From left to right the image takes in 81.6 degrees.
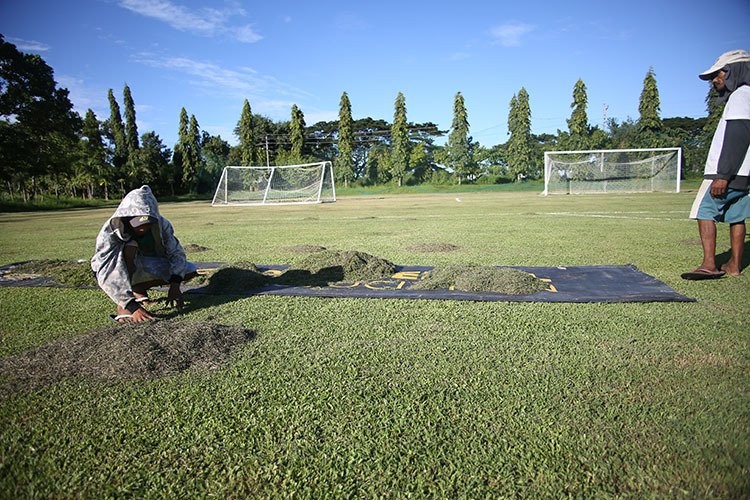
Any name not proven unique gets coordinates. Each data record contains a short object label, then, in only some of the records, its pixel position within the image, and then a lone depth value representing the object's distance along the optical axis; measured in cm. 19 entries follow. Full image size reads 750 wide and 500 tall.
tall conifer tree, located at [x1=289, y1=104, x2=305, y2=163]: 5634
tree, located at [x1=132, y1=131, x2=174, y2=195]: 4628
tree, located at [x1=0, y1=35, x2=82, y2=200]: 2805
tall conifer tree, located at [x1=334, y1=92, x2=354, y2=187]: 5603
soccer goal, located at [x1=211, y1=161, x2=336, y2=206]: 2852
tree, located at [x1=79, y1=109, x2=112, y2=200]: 3978
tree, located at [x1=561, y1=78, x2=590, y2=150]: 5181
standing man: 440
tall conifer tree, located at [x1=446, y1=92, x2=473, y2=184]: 5372
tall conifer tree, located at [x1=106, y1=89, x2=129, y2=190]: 5053
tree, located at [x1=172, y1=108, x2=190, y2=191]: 5353
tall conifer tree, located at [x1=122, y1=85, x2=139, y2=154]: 5197
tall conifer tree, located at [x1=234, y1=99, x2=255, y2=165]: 5656
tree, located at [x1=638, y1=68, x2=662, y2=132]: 4881
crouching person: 351
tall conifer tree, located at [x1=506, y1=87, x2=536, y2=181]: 5372
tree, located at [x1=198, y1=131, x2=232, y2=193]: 4938
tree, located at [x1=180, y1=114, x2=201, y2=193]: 5350
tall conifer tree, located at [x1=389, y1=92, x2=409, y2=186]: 5459
